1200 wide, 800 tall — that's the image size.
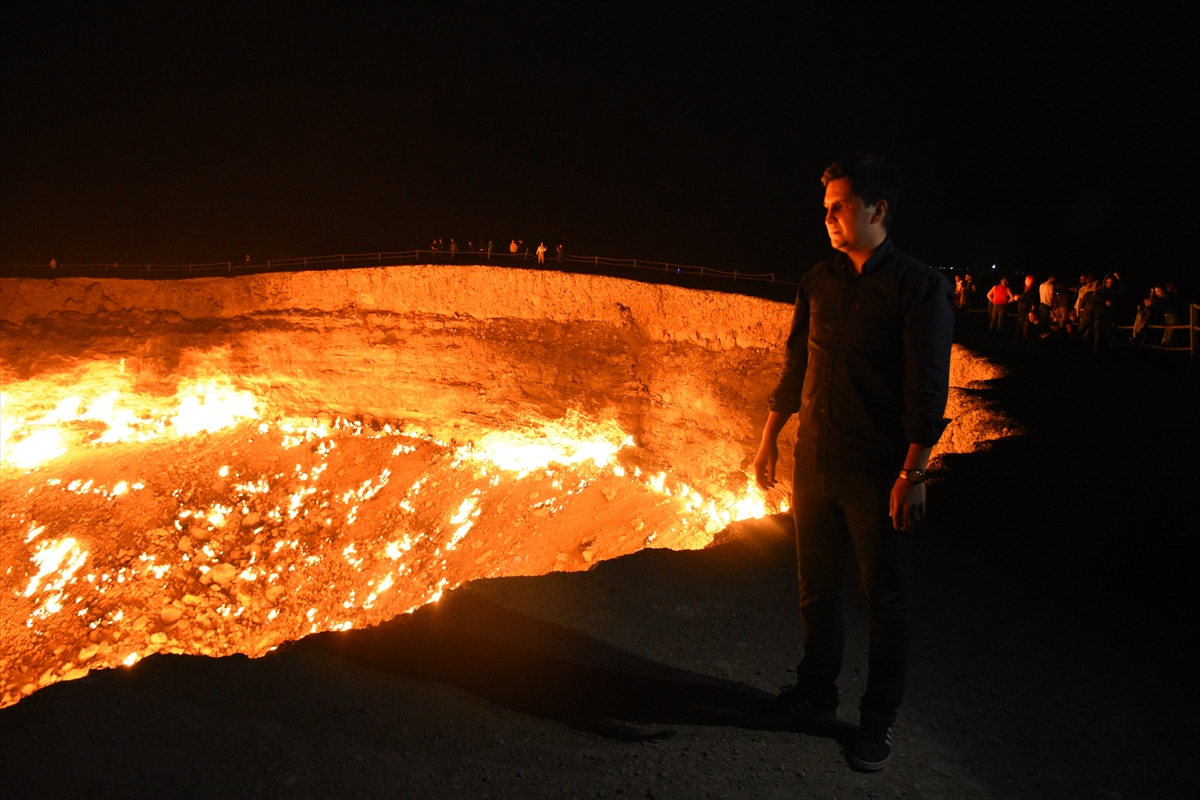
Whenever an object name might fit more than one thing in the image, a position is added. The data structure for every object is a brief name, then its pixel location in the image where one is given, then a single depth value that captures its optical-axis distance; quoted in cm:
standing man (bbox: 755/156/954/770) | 272
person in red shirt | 1520
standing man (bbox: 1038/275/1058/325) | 1381
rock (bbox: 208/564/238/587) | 1662
